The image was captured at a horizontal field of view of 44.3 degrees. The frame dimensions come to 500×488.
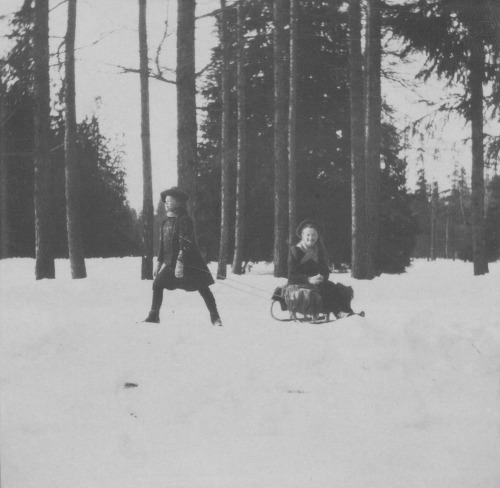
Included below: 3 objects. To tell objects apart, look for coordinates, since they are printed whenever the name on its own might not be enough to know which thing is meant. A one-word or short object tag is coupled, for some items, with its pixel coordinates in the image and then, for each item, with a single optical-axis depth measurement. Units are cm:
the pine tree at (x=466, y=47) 1298
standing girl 798
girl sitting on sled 898
